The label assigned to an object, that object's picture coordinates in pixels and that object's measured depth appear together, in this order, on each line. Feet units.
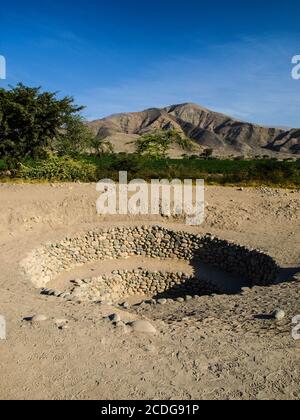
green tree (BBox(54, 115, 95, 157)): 78.02
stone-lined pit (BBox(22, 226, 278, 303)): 36.96
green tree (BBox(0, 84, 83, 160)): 63.98
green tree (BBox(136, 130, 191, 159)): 86.22
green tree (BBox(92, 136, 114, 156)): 103.45
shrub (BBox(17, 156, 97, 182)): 64.34
